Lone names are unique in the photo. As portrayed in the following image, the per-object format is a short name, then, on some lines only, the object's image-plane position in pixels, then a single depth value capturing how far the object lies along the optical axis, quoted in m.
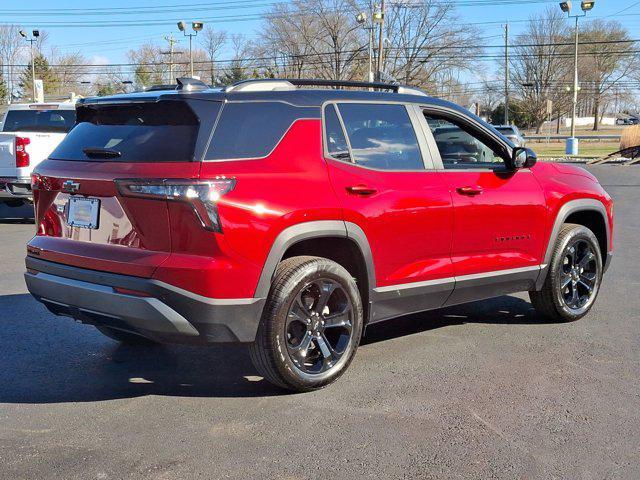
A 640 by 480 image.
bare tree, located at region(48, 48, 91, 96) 90.19
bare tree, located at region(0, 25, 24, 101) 85.50
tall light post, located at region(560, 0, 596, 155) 40.66
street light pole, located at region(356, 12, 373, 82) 41.19
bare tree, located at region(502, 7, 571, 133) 77.31
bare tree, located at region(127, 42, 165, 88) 81.50
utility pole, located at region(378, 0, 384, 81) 38.75
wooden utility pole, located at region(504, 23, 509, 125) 68.69
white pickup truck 11.69
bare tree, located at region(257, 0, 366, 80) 63.38
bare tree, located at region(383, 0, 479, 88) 63.38
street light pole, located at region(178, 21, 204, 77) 40.61
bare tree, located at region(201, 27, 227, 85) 75.07
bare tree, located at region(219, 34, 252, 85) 66.62
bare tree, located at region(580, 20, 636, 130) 78.38
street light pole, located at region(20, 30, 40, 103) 55.59
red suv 3.87
